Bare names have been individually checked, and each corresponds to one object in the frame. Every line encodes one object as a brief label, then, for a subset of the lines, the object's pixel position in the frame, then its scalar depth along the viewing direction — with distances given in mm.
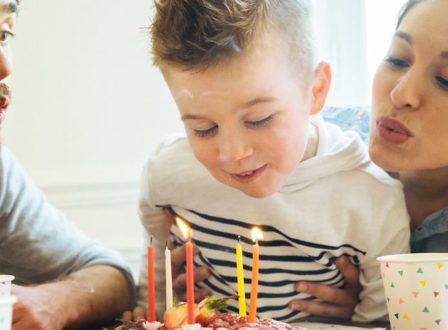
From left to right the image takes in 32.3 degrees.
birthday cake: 932
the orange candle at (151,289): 943
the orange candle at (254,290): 923
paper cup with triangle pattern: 1016
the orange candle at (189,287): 890
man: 1270
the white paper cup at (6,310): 814
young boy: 1064
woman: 1202
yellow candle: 951
